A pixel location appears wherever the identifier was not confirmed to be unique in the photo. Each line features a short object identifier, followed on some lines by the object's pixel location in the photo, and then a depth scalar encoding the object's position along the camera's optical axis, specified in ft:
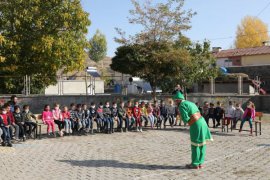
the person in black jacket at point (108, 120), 51.33
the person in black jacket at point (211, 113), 58.34
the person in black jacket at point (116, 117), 52.46
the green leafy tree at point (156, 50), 68.54
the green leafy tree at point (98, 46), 328.80
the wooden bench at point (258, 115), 50.40
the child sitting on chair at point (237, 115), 54.54
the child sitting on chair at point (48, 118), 47.83
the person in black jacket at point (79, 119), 49.42
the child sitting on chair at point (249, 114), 51.83
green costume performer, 31.22
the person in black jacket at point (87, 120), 50.03
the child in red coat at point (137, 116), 53.98
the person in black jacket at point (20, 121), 44.29
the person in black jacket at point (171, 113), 58.49
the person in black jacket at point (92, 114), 51.00
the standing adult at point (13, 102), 47.93
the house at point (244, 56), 145.28
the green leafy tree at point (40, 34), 65.77
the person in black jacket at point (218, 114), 57.82
